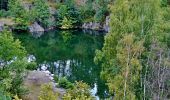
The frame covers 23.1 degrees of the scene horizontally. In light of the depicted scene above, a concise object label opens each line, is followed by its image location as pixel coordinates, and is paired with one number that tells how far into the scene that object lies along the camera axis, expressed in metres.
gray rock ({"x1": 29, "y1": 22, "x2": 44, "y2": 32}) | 104.99
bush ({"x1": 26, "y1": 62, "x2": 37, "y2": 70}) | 63.47
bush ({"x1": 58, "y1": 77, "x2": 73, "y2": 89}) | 55.53
